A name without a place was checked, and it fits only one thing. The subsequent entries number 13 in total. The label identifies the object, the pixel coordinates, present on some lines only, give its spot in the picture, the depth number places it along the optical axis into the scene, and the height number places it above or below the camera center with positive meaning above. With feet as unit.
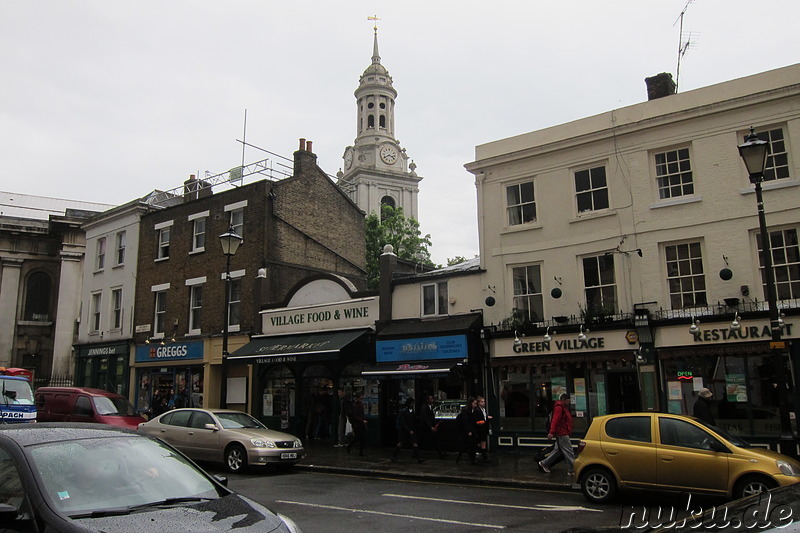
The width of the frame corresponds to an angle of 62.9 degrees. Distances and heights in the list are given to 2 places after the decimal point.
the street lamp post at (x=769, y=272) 37.04 +6.67
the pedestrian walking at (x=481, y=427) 53.31 -2.83
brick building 86.84 +18.65
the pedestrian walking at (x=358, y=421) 59.93 -2.41
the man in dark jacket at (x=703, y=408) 43.60 -1.32
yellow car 31.40 -3.56
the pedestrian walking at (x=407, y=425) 55.21 -2.69
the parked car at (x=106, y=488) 13.91 -2.12
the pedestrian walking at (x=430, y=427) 55.52 -3.24
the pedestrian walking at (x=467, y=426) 53.11 -2.71
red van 61.82 -0.75
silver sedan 48.26 -3.11
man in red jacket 45.87 -2.75
